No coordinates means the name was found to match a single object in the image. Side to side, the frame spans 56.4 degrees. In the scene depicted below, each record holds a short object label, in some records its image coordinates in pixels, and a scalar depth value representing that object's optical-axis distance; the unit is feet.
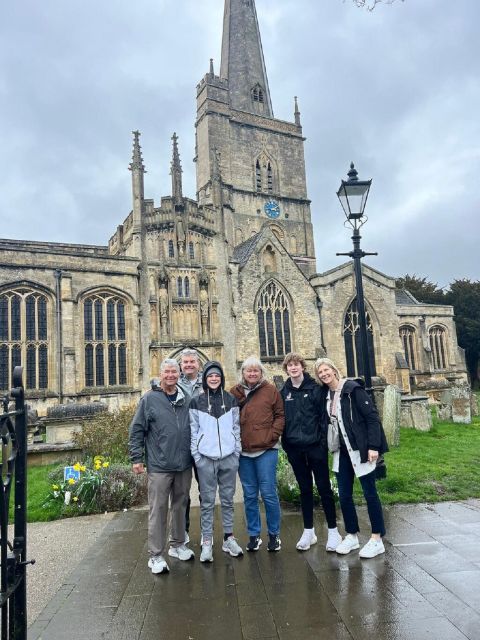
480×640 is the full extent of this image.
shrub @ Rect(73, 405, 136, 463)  30.19
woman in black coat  14.84
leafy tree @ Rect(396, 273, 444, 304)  162.71
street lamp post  23.17
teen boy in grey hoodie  15.33
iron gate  7.50
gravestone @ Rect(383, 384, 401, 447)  35.88
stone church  65.10
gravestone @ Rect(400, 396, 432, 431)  43.65
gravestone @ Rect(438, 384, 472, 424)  48.83
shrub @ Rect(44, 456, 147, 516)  22.08
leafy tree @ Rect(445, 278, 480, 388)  142.95
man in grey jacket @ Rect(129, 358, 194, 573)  14.83
